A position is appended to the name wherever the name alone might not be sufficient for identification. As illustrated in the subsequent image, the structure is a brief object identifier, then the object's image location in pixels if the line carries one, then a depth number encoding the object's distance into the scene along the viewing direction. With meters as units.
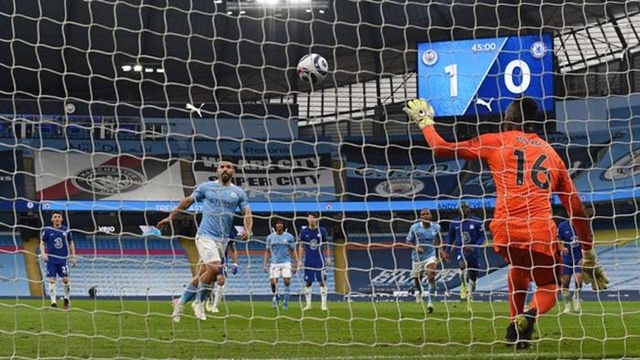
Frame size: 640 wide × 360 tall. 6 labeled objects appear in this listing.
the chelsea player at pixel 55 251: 16.16
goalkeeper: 7.32
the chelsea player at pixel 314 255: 16.28
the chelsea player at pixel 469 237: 15.40
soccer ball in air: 11.88
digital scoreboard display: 22.03
